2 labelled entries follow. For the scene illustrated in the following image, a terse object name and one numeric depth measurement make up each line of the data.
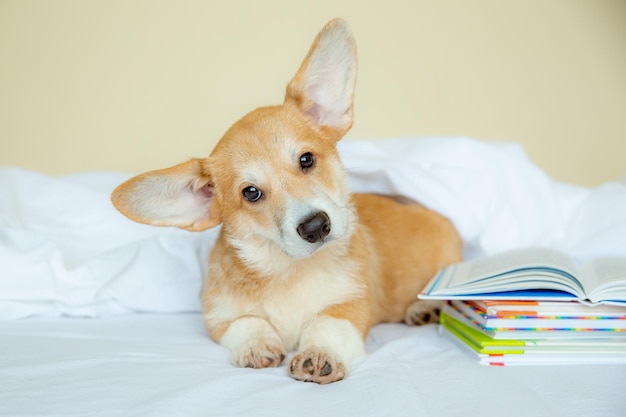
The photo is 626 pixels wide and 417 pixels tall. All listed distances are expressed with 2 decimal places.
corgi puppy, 0.54
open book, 0.52
